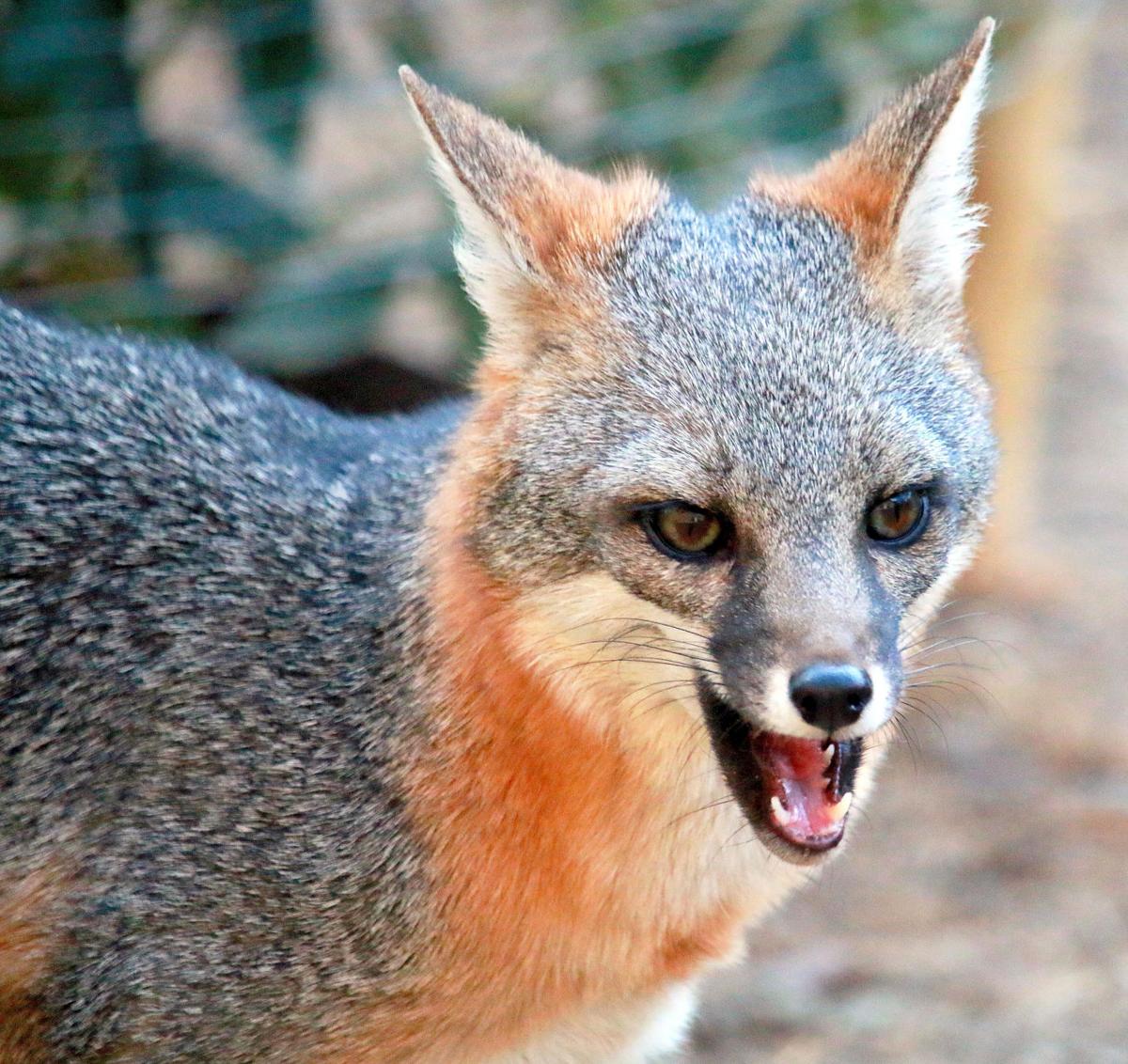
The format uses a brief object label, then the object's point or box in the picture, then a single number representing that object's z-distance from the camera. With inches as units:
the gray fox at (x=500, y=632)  252.5
